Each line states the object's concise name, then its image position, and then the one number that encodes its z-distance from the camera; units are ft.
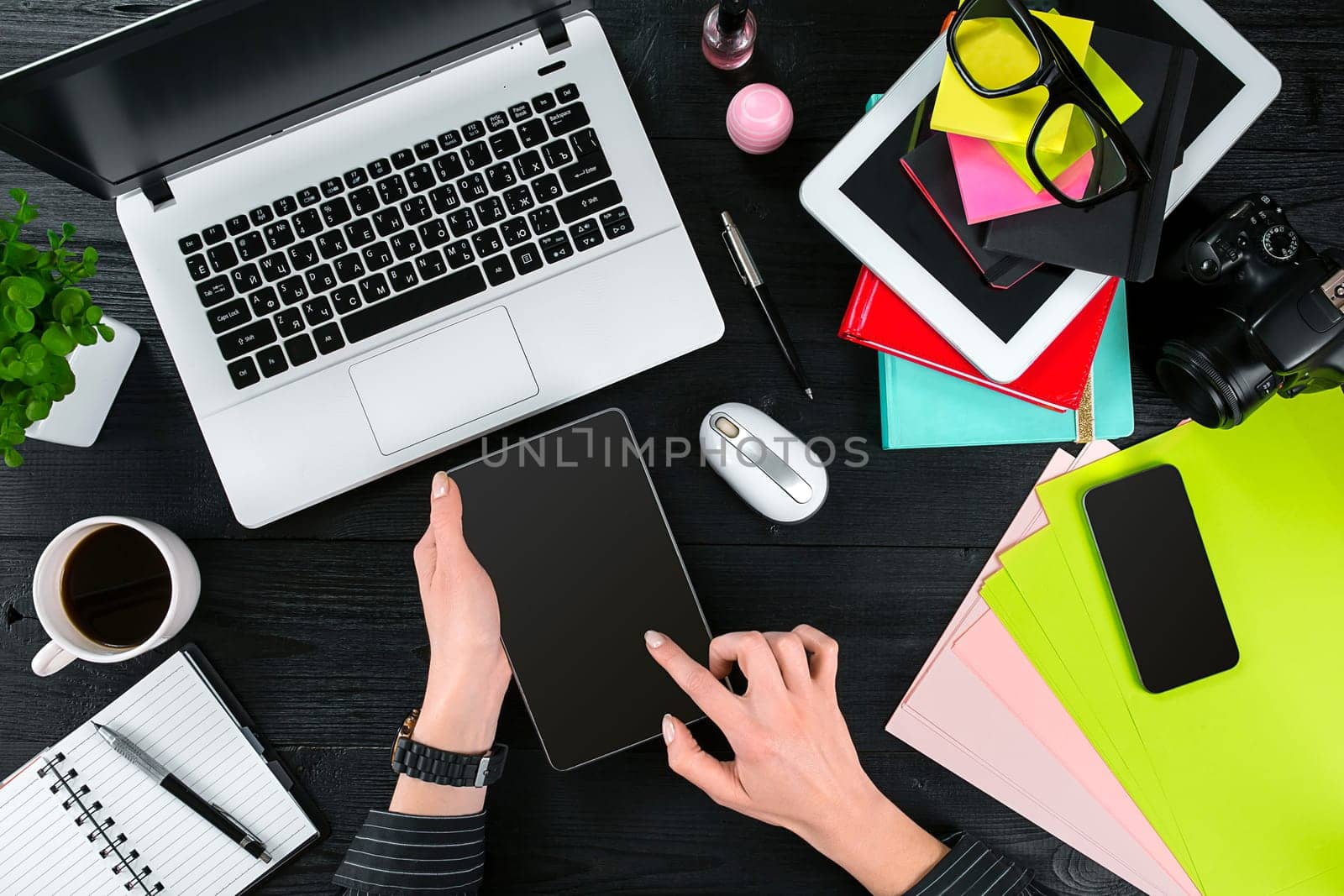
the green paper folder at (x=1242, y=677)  2.77
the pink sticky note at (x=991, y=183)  2.36
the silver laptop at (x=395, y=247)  2.53
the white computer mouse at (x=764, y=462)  2.59
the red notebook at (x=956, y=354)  2.64
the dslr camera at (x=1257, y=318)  2.39
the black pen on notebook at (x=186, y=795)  2.64
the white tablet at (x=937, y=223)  2.51
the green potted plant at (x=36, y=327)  2.10
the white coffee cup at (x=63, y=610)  2.48
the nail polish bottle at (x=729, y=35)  2.57
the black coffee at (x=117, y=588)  2.61
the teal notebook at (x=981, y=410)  2.74
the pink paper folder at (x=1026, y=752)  2.80
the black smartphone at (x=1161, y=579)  2.75
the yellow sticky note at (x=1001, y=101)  2.30
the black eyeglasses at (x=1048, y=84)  2.24
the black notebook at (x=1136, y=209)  2.40
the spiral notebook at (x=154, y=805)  2.63
